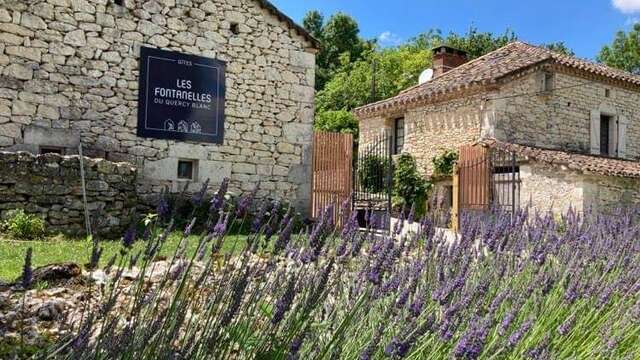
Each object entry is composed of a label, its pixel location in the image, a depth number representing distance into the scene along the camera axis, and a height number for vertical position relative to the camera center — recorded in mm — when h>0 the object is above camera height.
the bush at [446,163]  16328 +944
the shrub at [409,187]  16453 +225
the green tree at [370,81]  31125 +6227
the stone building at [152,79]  9672 +1885
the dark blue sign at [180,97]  10648 +1742
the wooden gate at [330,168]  12338 +528
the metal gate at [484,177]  13812 +477
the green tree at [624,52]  33031 +8819
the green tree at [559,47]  33344 +8909
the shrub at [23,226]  8164 -631
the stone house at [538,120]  13648 +2363
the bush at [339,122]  27422 +3376
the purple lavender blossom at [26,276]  1360 -226
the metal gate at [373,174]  15812 +585
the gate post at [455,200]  13148 -103
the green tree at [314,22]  40625 +12254
